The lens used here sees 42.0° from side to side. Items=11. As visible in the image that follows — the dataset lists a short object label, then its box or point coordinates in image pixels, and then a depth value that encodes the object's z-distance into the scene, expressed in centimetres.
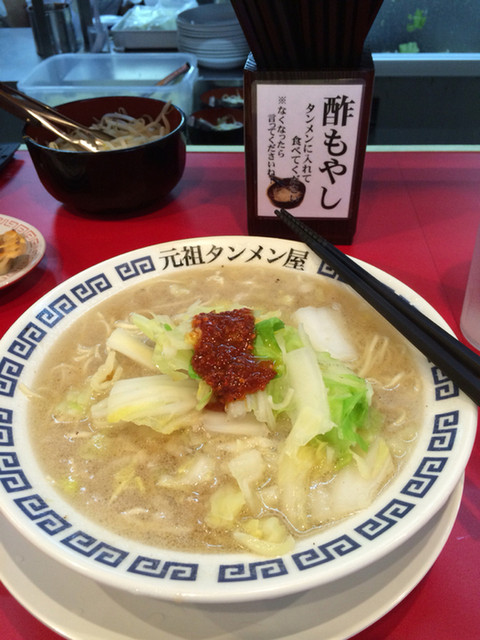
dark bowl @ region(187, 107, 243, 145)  75
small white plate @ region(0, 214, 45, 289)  47
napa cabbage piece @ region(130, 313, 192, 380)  34
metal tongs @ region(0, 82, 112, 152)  55
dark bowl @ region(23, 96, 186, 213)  52
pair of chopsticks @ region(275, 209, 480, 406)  33
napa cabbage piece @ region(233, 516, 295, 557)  28
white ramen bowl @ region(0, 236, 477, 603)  26
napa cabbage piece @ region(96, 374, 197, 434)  33
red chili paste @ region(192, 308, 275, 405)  33
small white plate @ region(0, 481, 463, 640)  28
